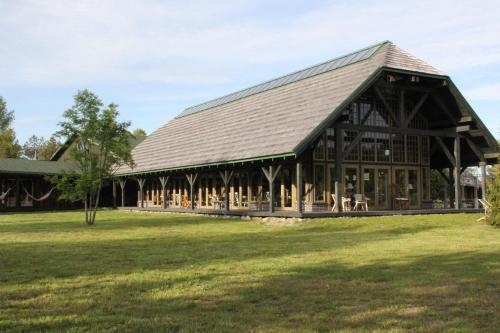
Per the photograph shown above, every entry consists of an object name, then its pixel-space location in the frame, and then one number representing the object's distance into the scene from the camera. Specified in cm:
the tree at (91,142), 2047
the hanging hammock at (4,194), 3511
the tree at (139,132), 8880
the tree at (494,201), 1736
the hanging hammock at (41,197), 3603
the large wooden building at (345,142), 2192
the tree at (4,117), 6900
